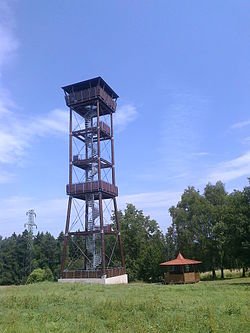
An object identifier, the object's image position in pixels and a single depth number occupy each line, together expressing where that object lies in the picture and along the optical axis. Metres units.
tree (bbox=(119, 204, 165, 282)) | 49.41
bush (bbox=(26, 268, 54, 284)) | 55.22
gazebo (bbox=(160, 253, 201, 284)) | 38.12
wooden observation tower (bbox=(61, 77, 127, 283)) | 39.72
